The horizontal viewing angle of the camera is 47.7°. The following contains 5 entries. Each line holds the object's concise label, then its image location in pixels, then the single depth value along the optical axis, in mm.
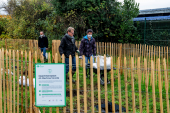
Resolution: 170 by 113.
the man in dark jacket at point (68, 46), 5701
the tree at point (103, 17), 12172
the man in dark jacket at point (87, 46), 6695
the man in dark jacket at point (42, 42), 9807
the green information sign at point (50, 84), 3246
